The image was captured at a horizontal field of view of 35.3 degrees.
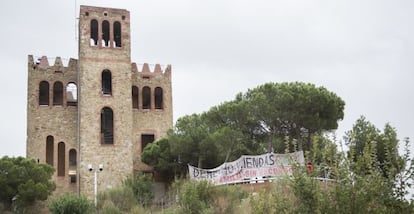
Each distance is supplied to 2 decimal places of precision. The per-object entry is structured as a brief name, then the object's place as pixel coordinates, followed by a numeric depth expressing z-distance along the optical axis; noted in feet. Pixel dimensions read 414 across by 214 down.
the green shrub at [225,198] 89.92
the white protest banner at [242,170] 102.12
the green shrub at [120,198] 111.33
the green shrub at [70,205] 106.73
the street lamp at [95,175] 123.63
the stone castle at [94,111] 128.26
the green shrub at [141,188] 118.62
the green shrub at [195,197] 87.76
